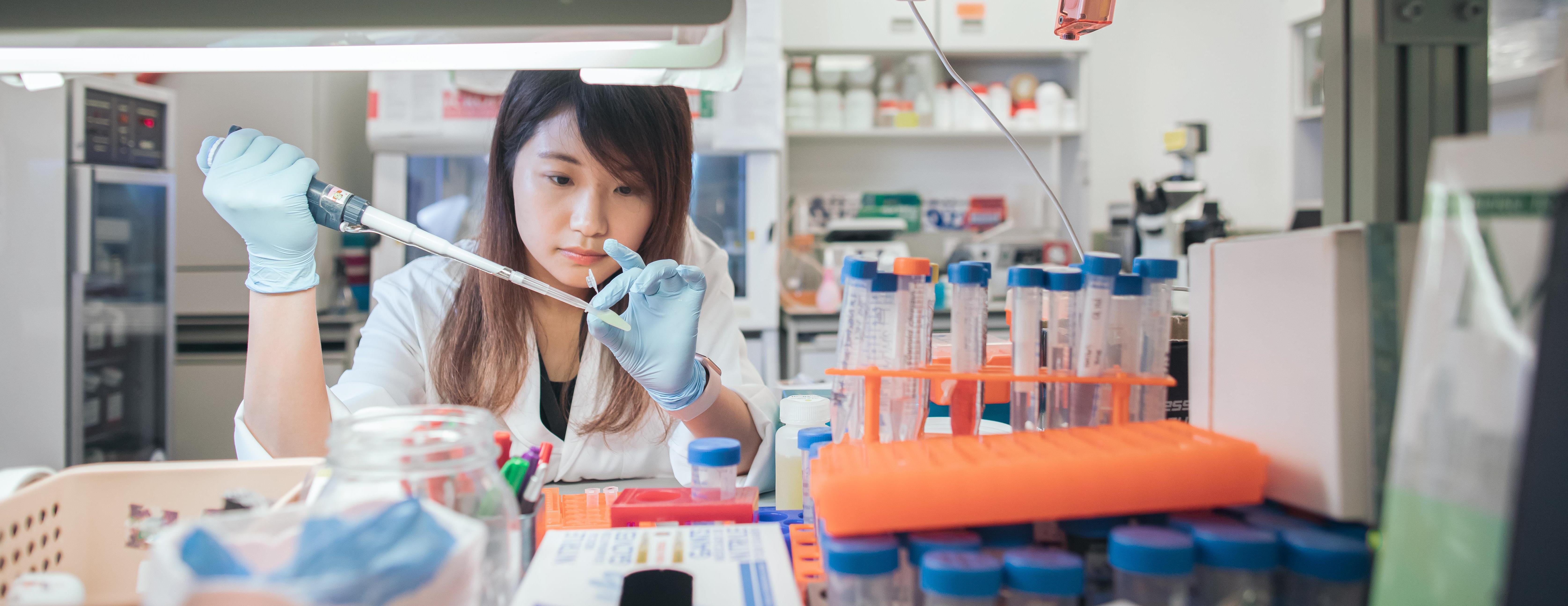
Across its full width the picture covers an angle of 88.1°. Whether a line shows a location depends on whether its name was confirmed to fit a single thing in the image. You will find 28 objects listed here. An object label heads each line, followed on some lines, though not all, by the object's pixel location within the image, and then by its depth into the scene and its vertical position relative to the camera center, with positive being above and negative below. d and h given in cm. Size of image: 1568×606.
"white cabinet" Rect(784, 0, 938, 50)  323 +111
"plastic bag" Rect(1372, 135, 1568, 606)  49 -3
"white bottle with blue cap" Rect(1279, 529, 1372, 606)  57 -18
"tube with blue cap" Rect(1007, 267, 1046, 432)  80 -3
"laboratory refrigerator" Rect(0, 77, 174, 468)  239 +8
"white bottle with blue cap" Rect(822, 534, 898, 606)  59 -19
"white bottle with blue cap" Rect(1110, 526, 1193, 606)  57 -18
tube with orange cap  79 -4
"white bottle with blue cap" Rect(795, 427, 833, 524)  84 -15
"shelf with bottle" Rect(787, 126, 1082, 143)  335 +72
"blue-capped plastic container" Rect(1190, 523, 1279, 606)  59 -19
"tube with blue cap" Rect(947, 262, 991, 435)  81 -3
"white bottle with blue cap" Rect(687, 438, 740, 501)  79 -16
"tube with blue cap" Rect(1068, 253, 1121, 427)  79 -1
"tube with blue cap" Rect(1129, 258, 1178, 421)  80 -2
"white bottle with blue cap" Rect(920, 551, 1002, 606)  56 -19
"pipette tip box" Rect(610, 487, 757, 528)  78 -20
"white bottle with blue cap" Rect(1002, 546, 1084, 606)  57 -19
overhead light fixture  66 +23
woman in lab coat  125 -4
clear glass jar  55 -12
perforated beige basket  71 -19
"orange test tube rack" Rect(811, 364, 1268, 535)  61 -13
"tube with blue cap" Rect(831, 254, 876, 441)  78 -3
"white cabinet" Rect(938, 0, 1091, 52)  324 +113
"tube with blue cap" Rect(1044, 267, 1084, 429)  79 -2
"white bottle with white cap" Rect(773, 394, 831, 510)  98 -17
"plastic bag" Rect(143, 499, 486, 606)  43 -15
